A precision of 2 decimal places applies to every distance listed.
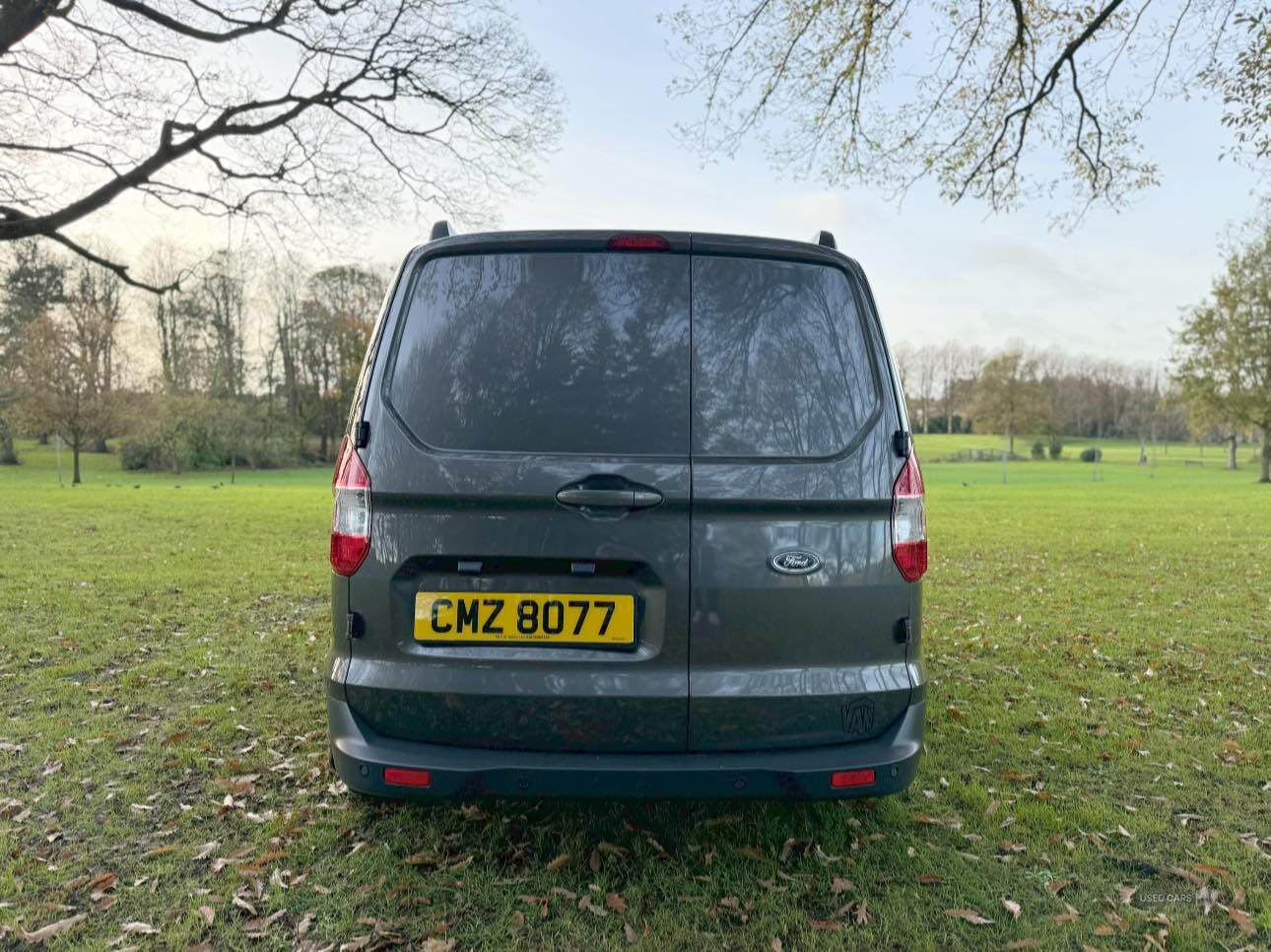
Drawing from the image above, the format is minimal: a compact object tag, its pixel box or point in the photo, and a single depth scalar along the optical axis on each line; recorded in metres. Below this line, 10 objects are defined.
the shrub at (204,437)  36.69
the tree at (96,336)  29.25
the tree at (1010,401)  60.06
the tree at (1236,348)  33.53
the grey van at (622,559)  2.29
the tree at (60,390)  27.86
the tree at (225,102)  10.98
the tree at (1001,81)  7.80
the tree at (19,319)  26.55
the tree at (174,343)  39.78
